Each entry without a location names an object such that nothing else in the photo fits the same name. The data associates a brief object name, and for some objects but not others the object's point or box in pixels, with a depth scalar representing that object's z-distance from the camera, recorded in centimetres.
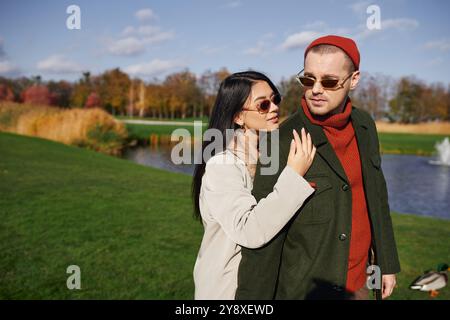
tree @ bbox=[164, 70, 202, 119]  3891
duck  513
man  207
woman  193
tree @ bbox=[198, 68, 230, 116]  3778
